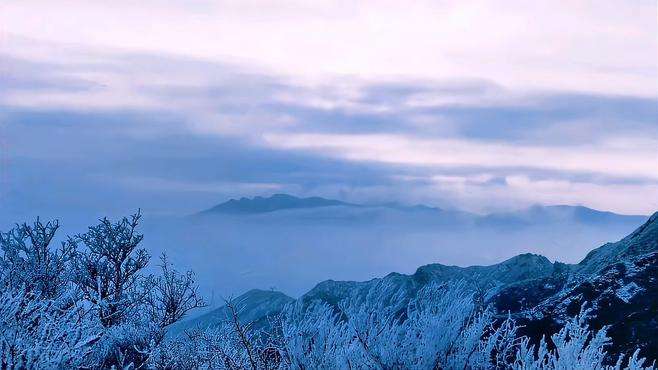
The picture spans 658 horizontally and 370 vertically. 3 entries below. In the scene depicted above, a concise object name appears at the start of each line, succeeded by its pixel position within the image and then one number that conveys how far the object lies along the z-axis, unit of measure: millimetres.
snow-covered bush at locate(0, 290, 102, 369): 9188
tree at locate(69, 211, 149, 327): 25547
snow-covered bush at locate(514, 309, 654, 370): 8766
